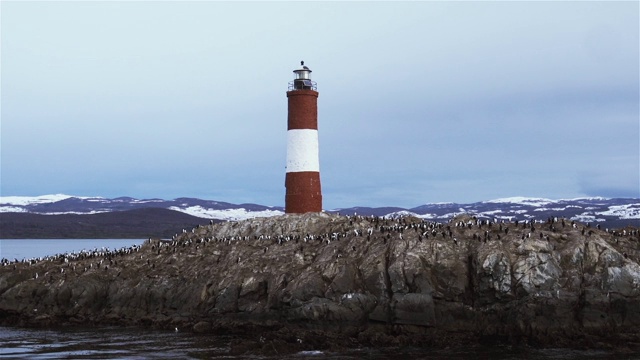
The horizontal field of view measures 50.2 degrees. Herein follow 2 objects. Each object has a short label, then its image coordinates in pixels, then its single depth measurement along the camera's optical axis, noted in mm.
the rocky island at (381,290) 34000
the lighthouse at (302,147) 55281
